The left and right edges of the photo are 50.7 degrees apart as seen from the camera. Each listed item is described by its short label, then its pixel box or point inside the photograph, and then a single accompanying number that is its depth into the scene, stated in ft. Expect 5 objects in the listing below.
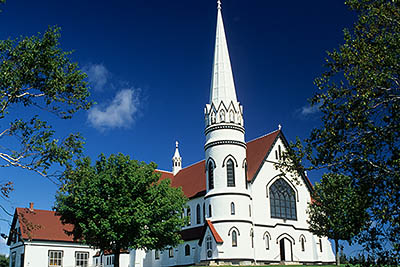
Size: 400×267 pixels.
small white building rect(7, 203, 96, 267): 166.45
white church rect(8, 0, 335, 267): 136.56
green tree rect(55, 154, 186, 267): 108.99
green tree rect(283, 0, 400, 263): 38.93
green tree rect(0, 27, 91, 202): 51.90
